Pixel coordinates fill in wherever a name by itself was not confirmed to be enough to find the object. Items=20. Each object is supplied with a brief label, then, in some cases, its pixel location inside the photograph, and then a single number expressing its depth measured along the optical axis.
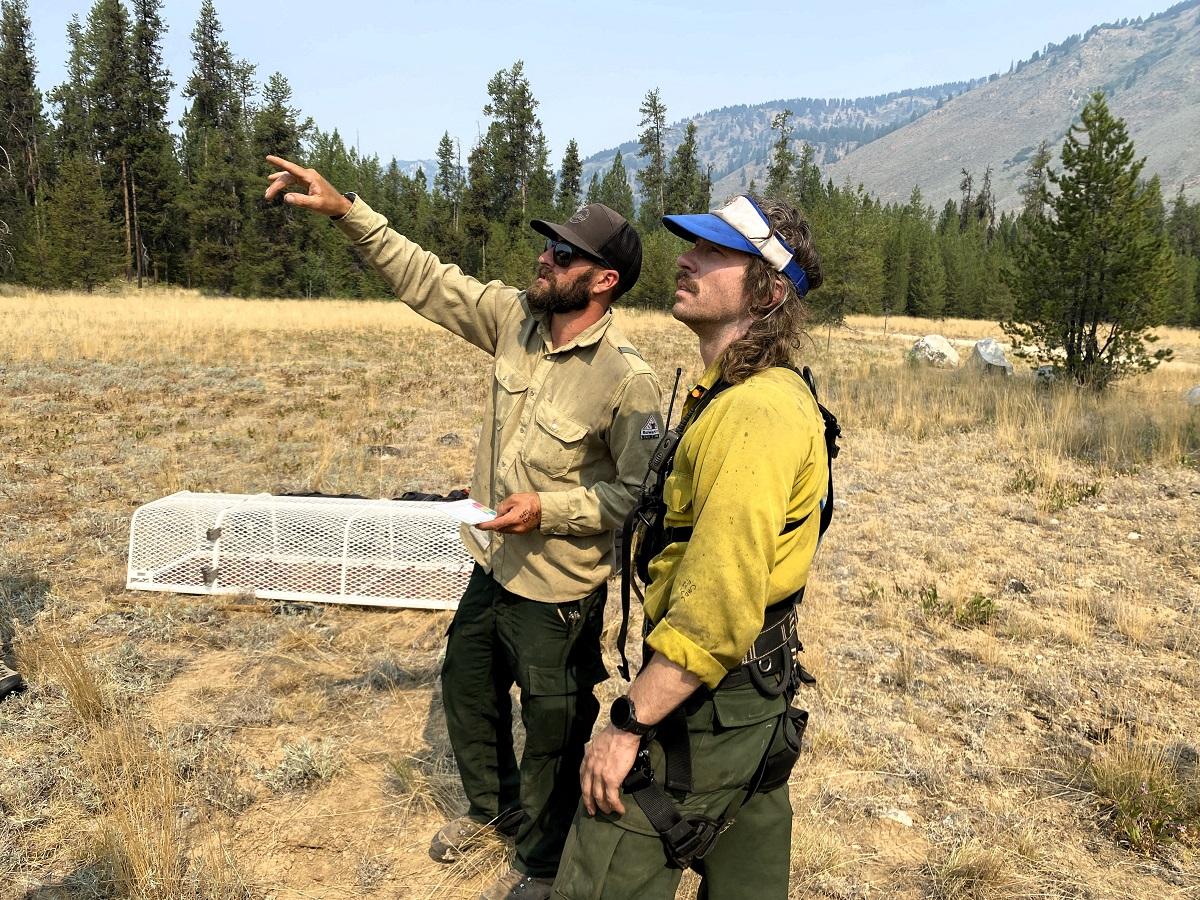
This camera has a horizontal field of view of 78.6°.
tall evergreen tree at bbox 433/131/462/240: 45.75
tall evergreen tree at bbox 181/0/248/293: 37.00
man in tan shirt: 2.37
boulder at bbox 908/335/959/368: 19.83
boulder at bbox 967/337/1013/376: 16.58
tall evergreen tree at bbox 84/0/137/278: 38.59
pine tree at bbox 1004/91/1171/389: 11.73
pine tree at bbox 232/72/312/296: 35.31
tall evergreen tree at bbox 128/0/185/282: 39.16
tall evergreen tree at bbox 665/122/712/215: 53.47
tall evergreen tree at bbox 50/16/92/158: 41.12
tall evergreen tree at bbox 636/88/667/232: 52.88
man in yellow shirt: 1.35
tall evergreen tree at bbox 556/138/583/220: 51.78
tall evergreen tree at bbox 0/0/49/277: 38.44
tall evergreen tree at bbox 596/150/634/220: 62.69
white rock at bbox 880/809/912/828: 3.06
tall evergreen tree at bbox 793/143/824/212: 51.53
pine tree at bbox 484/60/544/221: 46.88
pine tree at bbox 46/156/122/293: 31.11
